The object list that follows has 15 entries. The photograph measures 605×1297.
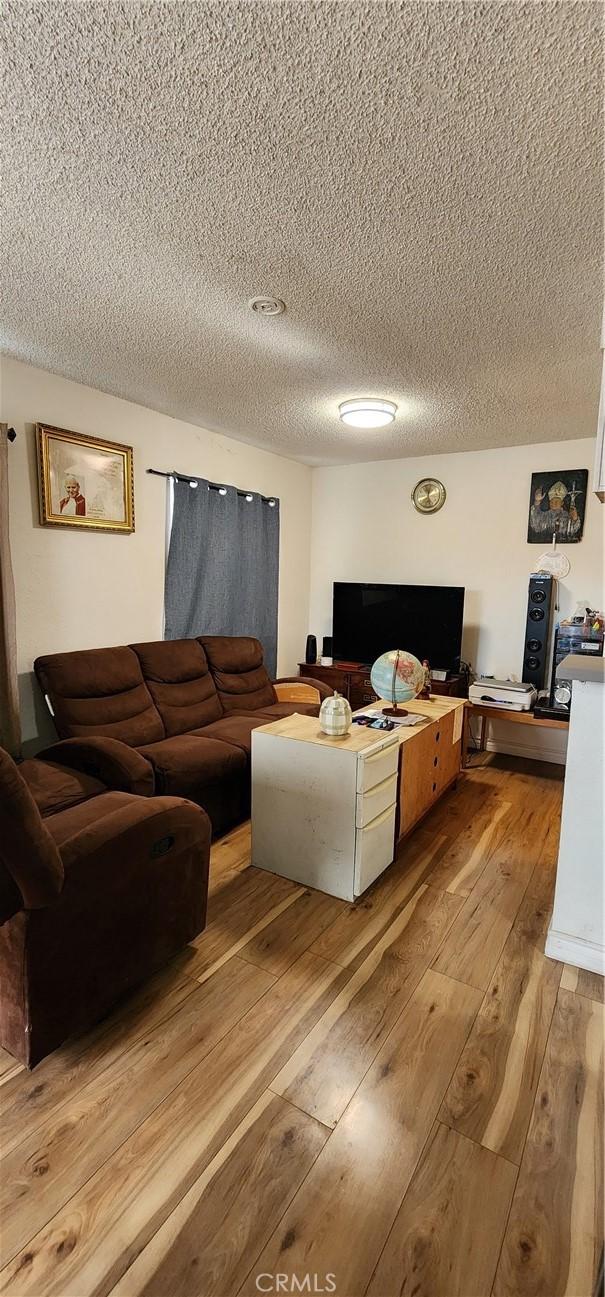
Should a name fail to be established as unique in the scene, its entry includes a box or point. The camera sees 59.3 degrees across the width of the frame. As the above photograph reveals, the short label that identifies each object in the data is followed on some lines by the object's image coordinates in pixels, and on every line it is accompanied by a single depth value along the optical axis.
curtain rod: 3.52
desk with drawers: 2.16
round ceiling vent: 2.02
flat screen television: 4.15
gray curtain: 3.72
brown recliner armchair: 1.32
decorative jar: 2.26
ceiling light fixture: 3.04
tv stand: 4.39
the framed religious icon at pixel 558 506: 3.83
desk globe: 2.70
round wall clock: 4.39
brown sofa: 2.44
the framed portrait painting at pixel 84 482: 2.85
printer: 3.68
